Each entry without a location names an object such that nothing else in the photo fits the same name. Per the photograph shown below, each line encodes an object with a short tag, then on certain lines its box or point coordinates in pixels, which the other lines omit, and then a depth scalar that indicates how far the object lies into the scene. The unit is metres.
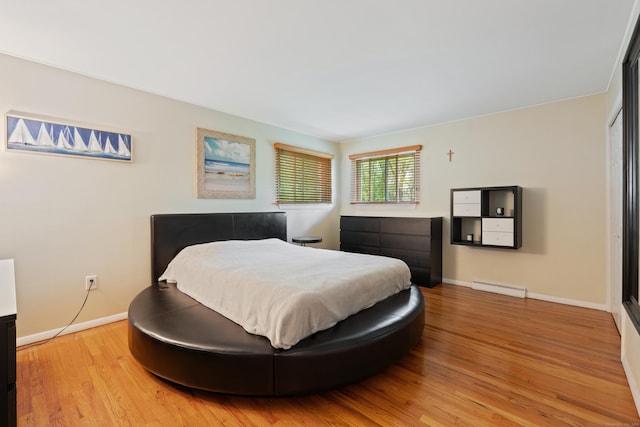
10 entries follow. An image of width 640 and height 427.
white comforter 1.82
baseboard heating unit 3.71
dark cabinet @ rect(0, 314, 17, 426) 1.12
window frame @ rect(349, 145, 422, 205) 4.66
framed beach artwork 3.58
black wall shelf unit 3.56
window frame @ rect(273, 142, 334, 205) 4.52
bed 1.69
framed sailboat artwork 2.42
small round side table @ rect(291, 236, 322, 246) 4.39
